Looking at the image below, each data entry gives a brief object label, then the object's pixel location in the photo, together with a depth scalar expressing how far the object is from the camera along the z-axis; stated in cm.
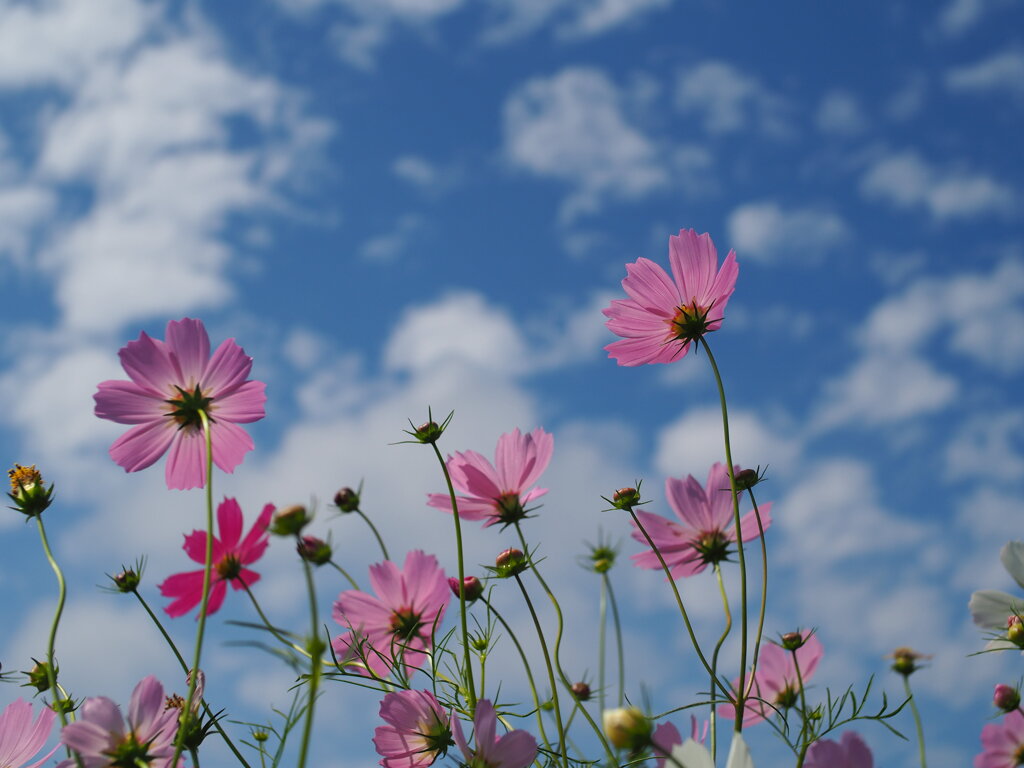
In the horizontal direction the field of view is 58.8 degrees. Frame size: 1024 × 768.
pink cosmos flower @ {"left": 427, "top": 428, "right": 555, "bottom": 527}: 121
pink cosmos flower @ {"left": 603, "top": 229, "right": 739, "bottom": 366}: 113
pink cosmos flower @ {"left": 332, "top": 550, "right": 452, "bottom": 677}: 123
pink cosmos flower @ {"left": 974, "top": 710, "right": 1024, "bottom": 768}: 118
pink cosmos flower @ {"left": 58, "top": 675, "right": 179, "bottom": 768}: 81
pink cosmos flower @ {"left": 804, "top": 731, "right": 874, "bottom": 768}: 67
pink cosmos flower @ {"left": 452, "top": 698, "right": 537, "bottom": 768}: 88
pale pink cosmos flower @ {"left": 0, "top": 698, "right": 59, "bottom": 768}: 97
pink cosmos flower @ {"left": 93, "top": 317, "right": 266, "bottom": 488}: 96
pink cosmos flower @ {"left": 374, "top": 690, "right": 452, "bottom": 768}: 100
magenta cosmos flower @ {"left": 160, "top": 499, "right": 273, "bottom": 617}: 101
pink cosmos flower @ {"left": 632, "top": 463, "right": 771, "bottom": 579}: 125
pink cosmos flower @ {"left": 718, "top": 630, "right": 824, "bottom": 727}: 130
